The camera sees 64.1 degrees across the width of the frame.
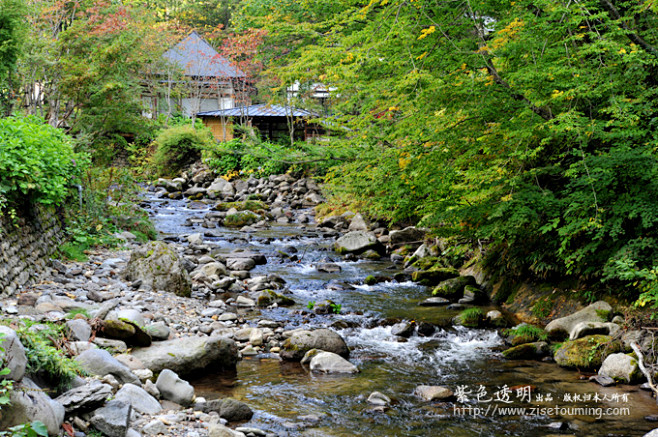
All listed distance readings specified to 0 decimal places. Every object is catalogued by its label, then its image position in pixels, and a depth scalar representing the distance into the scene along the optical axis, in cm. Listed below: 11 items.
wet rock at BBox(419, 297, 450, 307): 948
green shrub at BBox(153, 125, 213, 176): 2766
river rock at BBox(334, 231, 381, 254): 1397
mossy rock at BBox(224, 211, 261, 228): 1802
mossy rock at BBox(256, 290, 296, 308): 930
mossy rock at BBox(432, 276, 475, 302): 986
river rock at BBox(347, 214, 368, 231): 1675
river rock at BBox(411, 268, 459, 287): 1093
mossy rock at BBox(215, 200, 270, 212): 2035
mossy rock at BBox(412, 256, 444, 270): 1177
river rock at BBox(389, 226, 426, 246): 1463
